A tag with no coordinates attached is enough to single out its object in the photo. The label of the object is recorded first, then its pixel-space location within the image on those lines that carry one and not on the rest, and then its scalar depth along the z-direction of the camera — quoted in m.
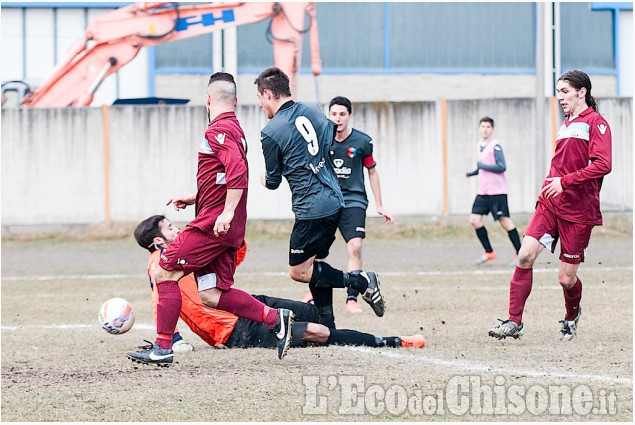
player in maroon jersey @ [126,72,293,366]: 12.94
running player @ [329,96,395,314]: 19.31
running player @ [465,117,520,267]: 27.53
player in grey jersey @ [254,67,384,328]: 14.17
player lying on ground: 15.06
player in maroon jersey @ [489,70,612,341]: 14.88
